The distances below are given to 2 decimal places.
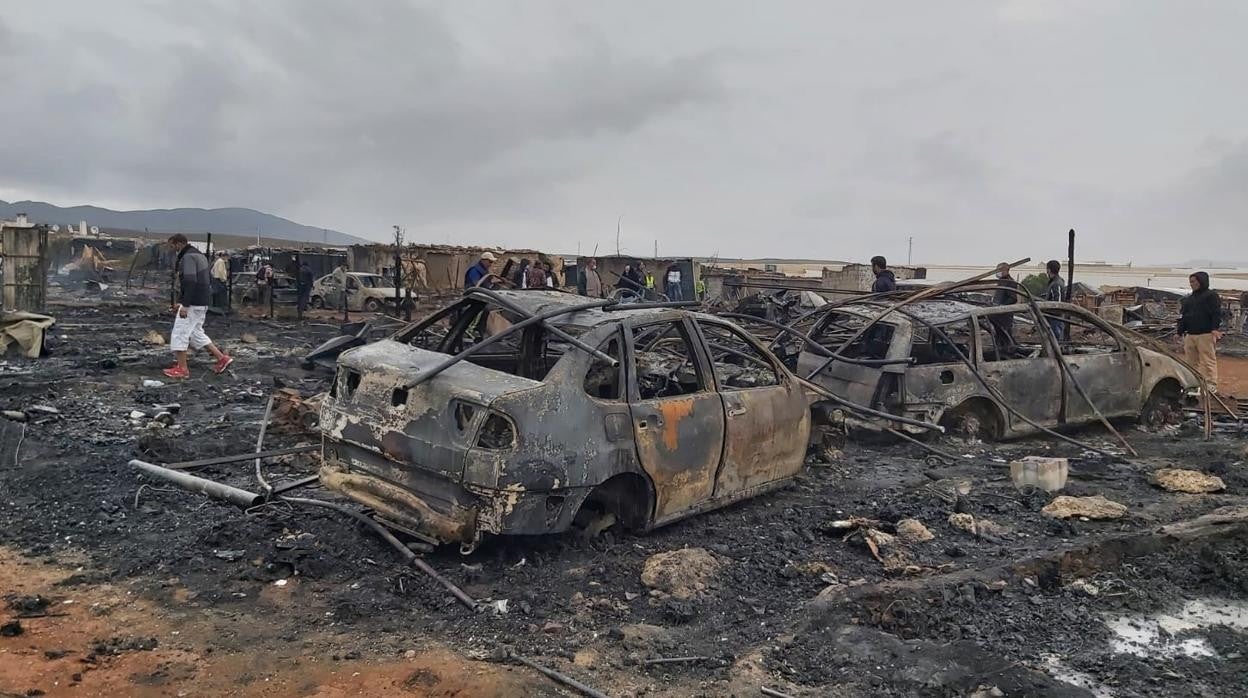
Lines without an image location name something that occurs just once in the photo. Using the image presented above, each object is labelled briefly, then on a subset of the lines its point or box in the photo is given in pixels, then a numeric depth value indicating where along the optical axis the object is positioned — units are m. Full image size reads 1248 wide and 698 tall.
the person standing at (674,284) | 24.80
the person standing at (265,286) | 22.31
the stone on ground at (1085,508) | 5.82
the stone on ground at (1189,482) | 6.65
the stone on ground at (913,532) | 5.34
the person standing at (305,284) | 21.20
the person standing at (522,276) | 14.92
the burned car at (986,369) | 7.82
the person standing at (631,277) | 21.33
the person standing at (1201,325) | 10.16
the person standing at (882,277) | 11.69
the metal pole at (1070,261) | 13.17
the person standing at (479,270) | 11.62
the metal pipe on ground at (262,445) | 5.61
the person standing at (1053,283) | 11.98
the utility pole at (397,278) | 16.43
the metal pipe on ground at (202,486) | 5.54
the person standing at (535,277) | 14.95
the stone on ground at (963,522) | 5.53
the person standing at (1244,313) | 24.47
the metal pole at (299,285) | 20.64
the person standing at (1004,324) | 8.74
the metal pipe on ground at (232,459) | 6.38
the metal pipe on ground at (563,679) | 3.41
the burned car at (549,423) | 4.38
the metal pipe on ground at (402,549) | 4.27
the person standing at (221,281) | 21.61
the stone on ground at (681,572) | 4.50
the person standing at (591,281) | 19.92
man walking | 10.05
